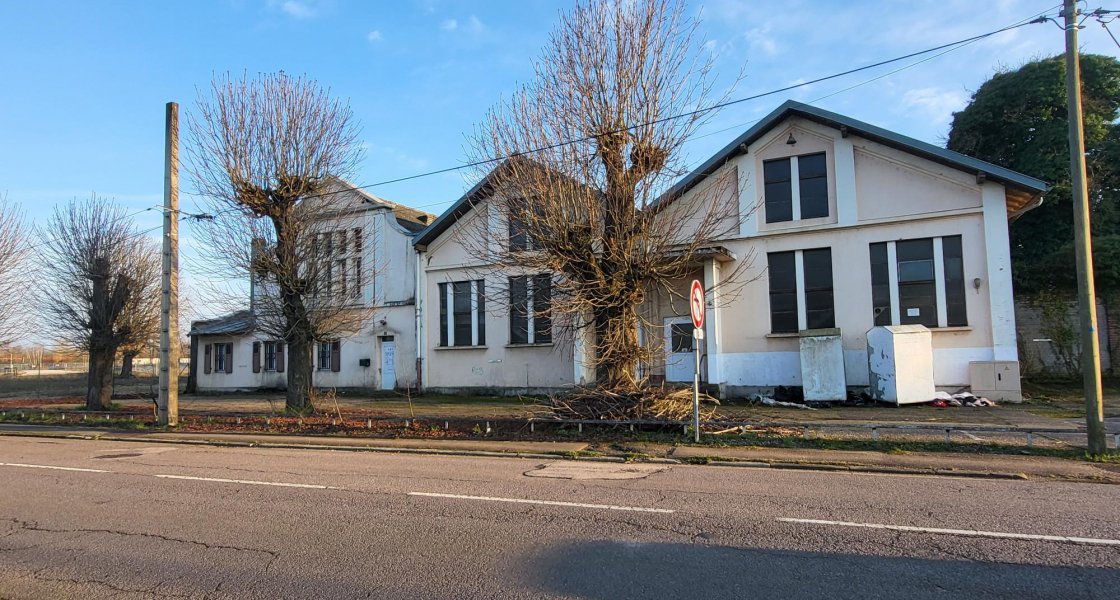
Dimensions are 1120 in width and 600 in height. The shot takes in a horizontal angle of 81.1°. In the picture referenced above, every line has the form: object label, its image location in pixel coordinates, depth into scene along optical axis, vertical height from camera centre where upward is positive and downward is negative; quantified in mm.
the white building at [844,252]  17141 +2488
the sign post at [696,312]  11062 +552
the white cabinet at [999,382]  16625 -1113
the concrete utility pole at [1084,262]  9578 +1094
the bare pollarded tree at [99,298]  22031 +2057
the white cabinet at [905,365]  16203 -608
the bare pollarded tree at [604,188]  12453 +3045
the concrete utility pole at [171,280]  15617 +1830
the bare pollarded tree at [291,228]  16194 +3234
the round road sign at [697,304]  11088 +696
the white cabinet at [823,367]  17141 -657
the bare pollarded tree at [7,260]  23547 +3587
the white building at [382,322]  25062 +1158
